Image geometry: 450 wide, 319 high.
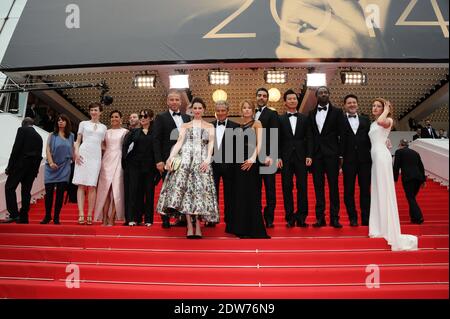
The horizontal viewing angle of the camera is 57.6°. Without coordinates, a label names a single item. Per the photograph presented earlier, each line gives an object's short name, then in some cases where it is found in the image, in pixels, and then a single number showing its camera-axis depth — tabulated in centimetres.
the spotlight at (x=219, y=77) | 1045
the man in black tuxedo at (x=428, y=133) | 1128
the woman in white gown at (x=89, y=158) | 528
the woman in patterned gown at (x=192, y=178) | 437
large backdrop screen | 765
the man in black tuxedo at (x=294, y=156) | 490
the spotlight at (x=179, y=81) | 938
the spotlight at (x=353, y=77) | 1046
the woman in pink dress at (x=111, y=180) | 534
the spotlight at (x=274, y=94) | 1166
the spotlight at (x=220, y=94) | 1116
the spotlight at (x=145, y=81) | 1037
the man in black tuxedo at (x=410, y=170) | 588
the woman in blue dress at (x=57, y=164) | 542
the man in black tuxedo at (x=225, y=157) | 483
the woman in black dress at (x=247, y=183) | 457
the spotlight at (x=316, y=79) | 933
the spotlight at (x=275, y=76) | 1045
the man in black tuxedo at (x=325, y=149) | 490
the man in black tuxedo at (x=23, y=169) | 539
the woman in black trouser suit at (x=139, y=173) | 518
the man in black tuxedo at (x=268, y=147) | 487
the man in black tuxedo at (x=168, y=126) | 498
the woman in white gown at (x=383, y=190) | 429
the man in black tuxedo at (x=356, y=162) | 505
